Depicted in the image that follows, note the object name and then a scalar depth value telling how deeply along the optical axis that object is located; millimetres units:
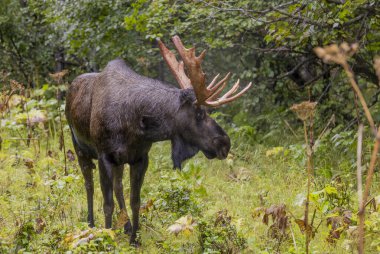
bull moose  10812
